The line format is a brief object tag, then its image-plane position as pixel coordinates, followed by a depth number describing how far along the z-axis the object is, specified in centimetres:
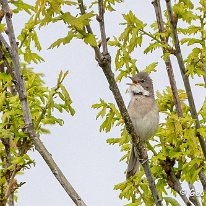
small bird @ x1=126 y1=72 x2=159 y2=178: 1382
